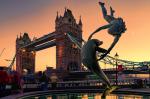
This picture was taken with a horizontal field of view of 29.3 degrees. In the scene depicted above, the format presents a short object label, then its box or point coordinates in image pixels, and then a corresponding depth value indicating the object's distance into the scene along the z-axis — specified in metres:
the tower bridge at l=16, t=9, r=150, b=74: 112.53
